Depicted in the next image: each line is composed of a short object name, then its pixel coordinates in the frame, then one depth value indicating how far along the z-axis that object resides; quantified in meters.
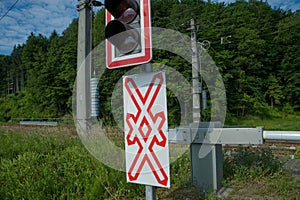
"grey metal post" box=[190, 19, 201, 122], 12.70
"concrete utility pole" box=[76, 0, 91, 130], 8.06
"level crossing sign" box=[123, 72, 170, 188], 1.98
